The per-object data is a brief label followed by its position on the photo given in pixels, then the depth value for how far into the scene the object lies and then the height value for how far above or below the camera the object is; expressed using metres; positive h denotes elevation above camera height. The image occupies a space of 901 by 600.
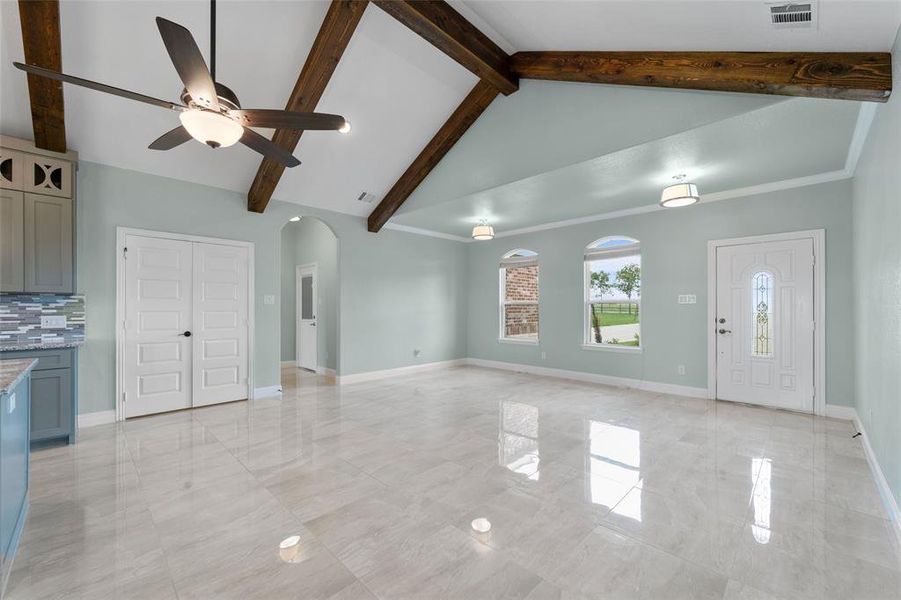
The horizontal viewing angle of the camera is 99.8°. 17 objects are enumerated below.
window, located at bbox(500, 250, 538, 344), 7.50 +0.08
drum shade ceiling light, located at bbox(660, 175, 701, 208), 4.08 +1.15
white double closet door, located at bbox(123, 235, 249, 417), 4.41 -0.29
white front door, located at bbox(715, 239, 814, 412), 4.49 -0.29
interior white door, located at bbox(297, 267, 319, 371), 7.50 -0.39
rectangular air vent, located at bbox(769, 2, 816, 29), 2.12 +1.64
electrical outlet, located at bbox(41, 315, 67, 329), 3.86 -0.21
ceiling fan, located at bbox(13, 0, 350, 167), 1.94 +1.20
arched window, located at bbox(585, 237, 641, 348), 5.96 +0.13
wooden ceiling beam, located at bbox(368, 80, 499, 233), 4.33 +2.03
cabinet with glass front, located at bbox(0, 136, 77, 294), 3.46 +0.78
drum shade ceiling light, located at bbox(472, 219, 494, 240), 6.09 +1.11
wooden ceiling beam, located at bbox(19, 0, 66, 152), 2.72 +1.88
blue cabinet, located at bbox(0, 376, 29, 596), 1.76 -0.88
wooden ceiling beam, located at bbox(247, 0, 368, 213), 3.14 +2.23
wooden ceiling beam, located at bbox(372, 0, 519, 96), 2.92 +2.22
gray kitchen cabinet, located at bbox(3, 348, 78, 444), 3.39 -0.85
